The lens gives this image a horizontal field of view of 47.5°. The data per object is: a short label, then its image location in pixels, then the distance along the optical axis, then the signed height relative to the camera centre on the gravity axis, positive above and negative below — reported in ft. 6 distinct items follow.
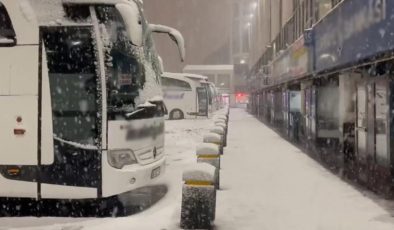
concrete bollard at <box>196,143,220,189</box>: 26.18 -2.75
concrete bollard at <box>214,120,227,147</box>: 47.46 -1.81
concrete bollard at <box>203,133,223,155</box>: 31.96 -2.26
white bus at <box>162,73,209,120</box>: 108.17 +2.51
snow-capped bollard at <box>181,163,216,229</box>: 18.85 -3.78
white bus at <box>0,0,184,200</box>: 20.77 +0.23
